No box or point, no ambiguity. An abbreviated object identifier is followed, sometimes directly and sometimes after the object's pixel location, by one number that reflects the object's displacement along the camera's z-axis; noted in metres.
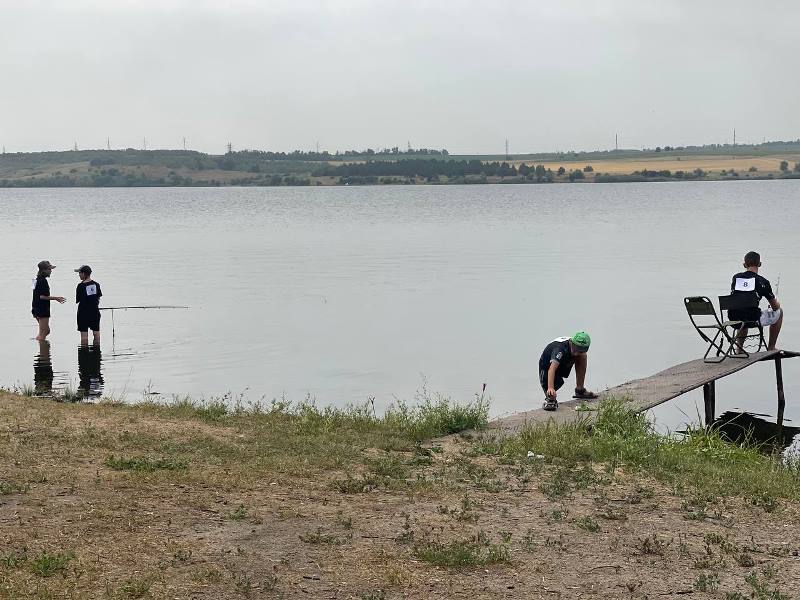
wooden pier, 11.91
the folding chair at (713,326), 15.71
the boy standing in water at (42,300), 19.53
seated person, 16.22
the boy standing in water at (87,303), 19.17
